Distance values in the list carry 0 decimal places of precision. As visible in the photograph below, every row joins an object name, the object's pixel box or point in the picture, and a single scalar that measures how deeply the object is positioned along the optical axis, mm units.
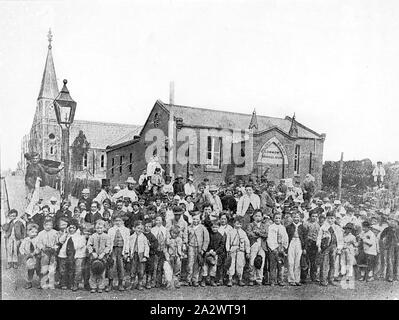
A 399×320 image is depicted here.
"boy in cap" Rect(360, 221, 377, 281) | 7379
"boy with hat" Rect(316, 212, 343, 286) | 7188
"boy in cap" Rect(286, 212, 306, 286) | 7105
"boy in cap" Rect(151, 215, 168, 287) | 6746
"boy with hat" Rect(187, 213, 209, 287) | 6844
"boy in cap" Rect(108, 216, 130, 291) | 6617
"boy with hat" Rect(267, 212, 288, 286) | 7039
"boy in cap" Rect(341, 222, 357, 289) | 7289
